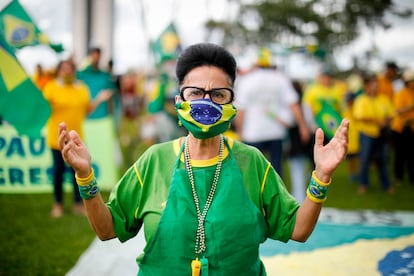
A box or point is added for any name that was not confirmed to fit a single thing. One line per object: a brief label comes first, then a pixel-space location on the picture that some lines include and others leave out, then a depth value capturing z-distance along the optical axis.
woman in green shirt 2.12
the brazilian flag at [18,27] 4.28
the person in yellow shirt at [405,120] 8.34
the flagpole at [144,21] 18.84
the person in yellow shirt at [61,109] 5.63
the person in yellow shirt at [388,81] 9.64
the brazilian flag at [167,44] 10.17
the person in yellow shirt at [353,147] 8.29
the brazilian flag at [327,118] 5.00
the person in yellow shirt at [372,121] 7.55
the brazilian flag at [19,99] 3.77
